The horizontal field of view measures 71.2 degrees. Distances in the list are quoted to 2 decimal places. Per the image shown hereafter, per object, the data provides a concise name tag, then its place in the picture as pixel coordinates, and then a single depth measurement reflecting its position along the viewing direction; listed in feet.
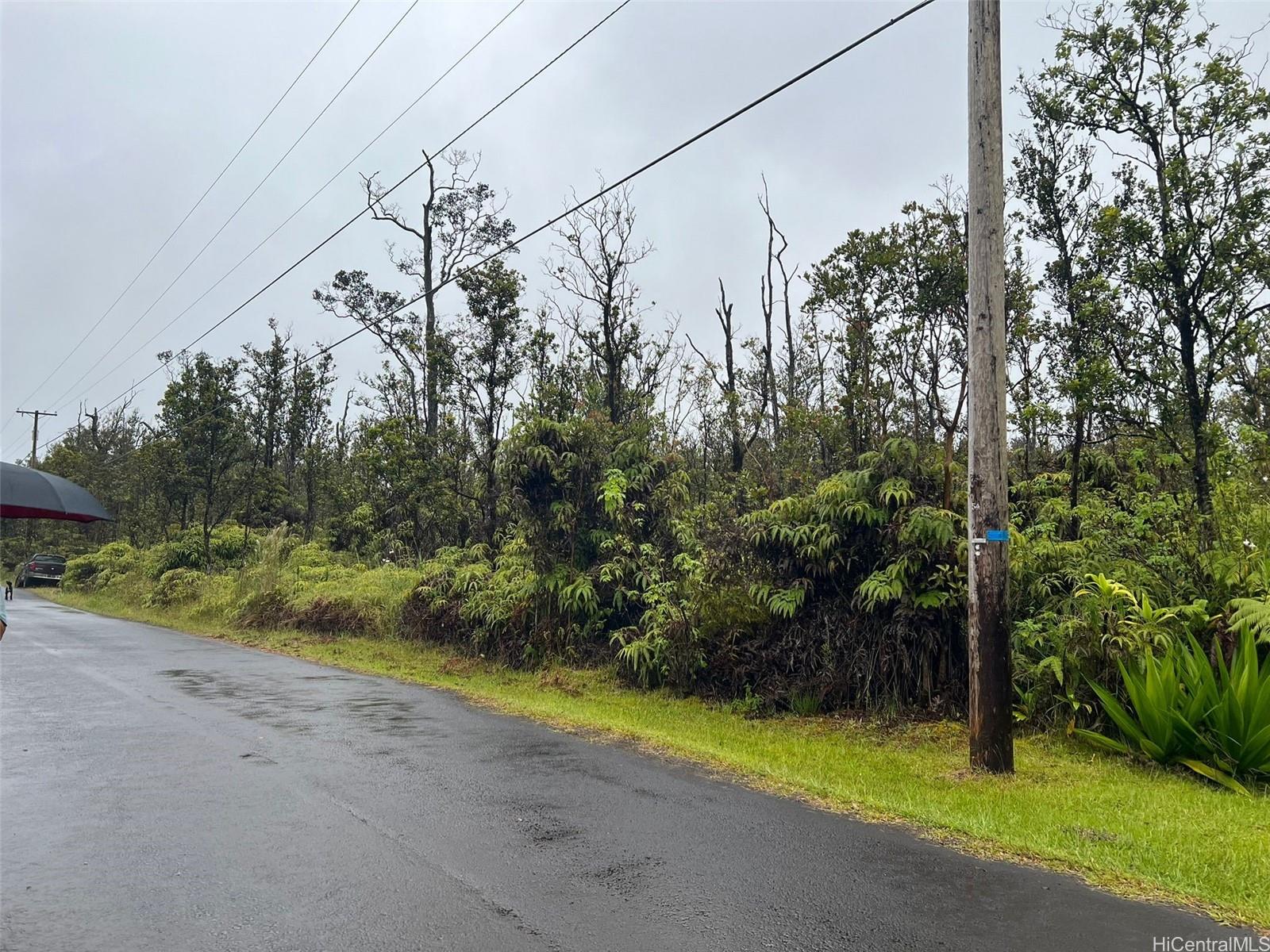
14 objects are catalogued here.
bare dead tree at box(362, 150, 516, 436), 104.99
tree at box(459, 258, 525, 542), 64.64
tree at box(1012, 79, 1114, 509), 39.45
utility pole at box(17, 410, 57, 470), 205.43
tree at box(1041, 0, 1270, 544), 35.65
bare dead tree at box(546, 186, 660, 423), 63.00
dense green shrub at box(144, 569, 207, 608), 95.04
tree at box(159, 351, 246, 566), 100.89
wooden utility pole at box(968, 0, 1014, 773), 24.85
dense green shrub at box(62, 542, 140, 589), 125.80
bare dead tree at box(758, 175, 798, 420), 93.30
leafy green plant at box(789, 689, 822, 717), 34.58
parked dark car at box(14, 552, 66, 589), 153.07
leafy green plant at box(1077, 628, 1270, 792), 23.49
